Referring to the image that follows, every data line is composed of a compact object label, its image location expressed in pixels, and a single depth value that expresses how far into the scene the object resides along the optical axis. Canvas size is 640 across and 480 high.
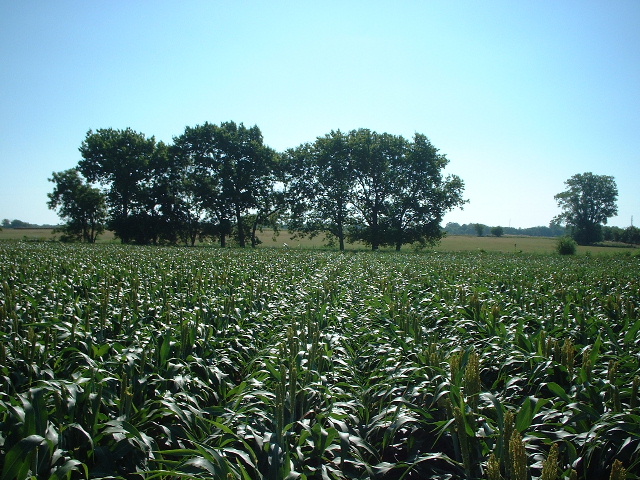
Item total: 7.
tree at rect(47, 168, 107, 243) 61.53
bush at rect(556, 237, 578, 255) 50.56
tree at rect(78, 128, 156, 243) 52.47
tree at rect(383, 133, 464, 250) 50.28
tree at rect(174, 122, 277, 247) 52.34
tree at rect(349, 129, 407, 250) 50.38
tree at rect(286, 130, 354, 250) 51.50
